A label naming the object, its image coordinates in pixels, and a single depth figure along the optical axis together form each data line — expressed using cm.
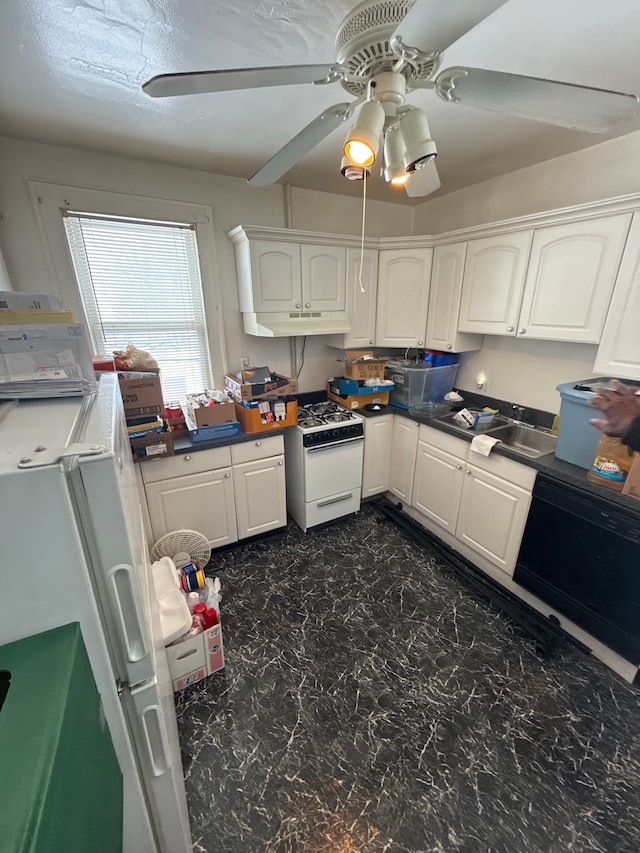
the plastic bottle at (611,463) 155
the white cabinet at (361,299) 257
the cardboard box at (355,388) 269
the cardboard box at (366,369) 268
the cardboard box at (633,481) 148
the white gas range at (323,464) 244
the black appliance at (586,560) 154
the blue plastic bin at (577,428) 170
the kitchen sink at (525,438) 221
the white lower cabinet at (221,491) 209
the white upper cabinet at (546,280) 173
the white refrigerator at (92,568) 54
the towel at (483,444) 203
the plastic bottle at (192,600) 165
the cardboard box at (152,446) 191
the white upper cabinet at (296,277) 227
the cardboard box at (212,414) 213
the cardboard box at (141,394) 181
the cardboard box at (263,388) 227
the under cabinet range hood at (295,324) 232
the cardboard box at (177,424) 222
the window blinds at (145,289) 204
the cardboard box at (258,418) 226
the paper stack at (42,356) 86
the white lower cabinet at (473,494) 197
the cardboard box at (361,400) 274
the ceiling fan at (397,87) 75
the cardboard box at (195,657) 151
